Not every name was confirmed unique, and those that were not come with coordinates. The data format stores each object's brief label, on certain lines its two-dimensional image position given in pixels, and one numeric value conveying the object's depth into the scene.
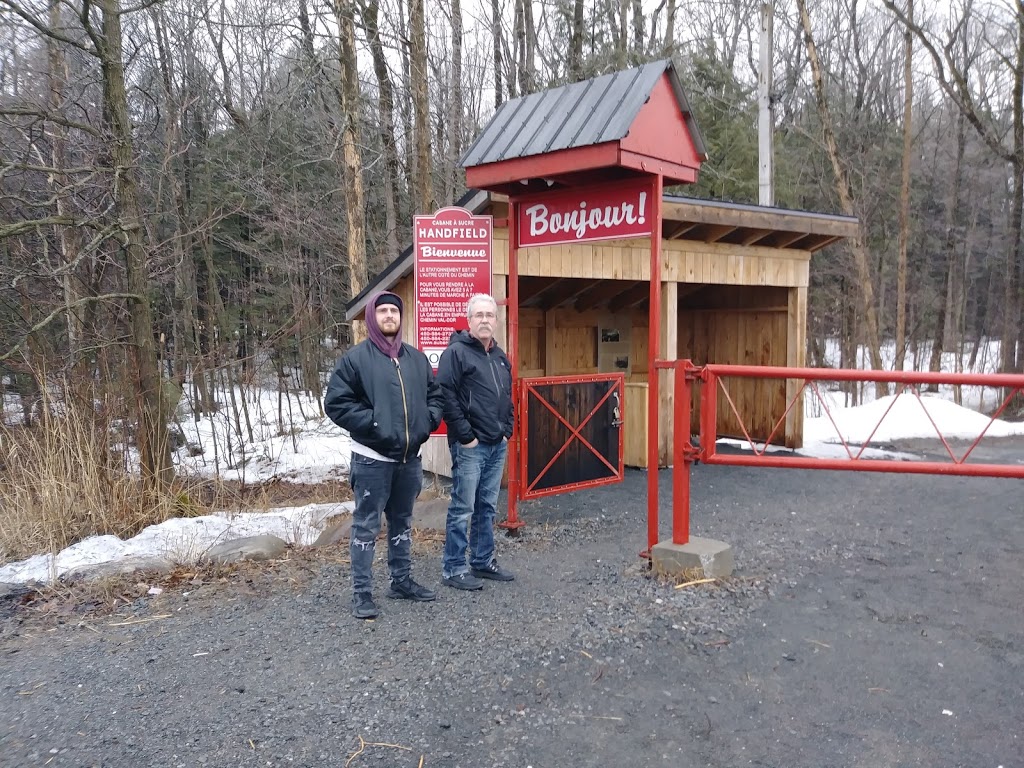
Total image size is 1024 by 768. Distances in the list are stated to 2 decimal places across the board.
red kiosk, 4.54
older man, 4.42
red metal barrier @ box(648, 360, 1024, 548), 3.69
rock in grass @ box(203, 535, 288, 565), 5.16
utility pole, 12.33
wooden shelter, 4.67
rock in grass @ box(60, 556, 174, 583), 4.81
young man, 3.88
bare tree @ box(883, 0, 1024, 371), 16.14
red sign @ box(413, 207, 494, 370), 5.93
